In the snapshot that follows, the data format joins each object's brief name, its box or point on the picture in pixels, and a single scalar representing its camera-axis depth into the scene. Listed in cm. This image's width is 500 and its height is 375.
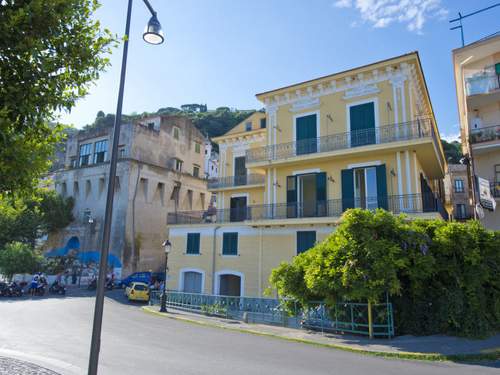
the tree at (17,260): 2934
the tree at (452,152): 4422
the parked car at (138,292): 2370
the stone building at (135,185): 3462
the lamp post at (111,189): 511
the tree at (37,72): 464
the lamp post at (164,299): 1912
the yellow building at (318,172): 1720
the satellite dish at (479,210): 1682
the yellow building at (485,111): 1916
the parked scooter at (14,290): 2417
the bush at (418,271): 1065
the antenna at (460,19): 2177
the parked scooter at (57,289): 2623
